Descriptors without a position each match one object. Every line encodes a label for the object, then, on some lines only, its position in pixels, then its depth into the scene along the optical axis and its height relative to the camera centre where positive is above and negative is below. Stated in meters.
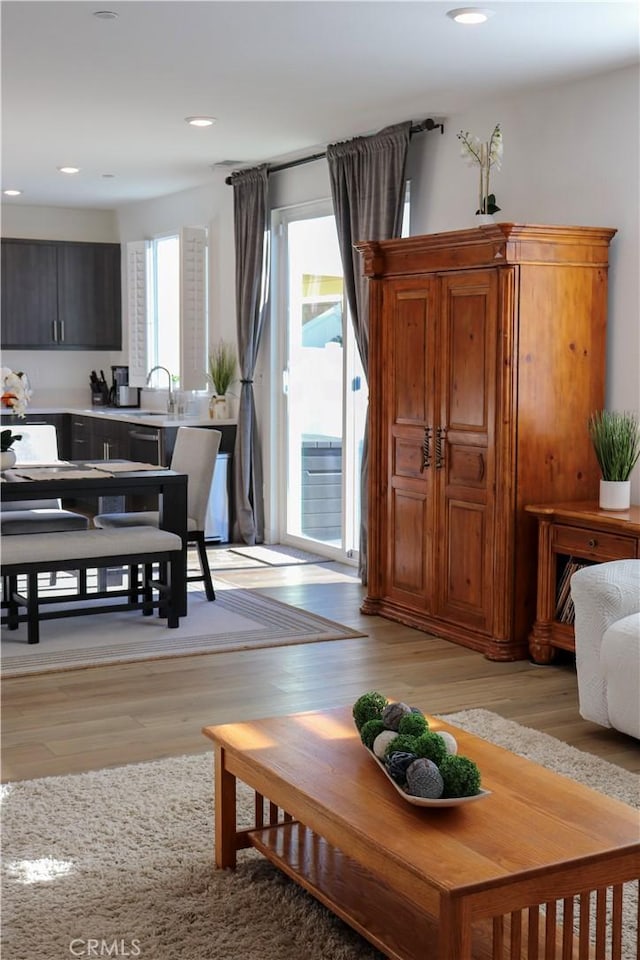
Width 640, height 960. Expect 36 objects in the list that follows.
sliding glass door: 7.39 +0.01
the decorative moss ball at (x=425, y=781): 2.41 -0.81
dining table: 5.43 -0.45
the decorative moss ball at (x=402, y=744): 2.49 -0.76
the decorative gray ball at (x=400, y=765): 2.47 -0.80
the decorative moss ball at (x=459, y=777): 2.41 -0.80
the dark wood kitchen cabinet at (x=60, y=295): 10.06 +0.84
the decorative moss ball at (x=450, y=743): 2.55 -0.78
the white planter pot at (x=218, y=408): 8.45 -0.12
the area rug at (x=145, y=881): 2.62 -1.23
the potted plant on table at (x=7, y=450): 5.69 -0.30
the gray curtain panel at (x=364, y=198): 6.40 +1.10
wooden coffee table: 2.18 -0.89
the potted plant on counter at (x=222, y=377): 8.46 +0.10
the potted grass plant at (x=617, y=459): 4.91 -0.28
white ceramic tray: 2.39 -0.84
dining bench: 5.28 -0.80
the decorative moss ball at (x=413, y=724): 2.55 -0.73
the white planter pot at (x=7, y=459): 5.68 -0.34
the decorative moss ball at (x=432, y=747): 2.46 -0.76
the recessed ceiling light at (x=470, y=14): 4.30 +1.41
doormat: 7.56 -1.10
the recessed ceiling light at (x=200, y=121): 6.33 +1.48
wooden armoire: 5.05 -0.05
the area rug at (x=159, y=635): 5.10 -1.16
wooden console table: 4.66 -0.64
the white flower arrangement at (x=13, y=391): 5.82 +0.00
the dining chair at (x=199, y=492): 6.18 -0.54
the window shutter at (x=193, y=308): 8.73 +0.63
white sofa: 3.91 -0.86
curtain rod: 6.23 +1.47
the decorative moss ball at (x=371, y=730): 2.65 -0.77
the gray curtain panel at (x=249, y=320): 7.98 +0.50
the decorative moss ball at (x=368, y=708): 2.73 -0.75
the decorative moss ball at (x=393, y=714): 2.63 -0.73
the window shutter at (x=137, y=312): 9.84 +0.68
